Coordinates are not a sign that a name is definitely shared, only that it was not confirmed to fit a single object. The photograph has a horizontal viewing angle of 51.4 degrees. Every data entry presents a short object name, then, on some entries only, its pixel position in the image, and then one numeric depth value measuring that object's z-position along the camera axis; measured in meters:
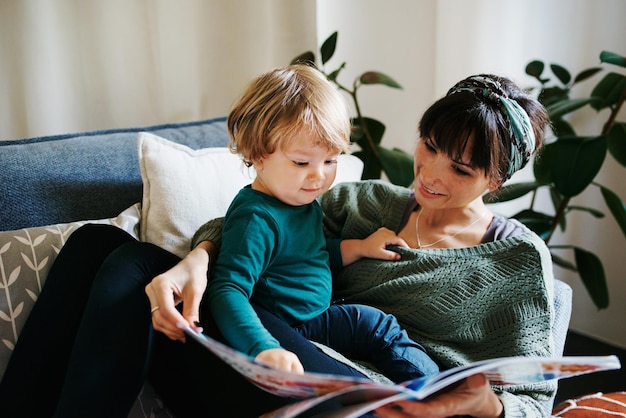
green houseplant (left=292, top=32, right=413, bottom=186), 1.89
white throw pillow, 1.35
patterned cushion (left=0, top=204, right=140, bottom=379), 1.17
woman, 0.99
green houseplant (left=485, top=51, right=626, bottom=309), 1.64
